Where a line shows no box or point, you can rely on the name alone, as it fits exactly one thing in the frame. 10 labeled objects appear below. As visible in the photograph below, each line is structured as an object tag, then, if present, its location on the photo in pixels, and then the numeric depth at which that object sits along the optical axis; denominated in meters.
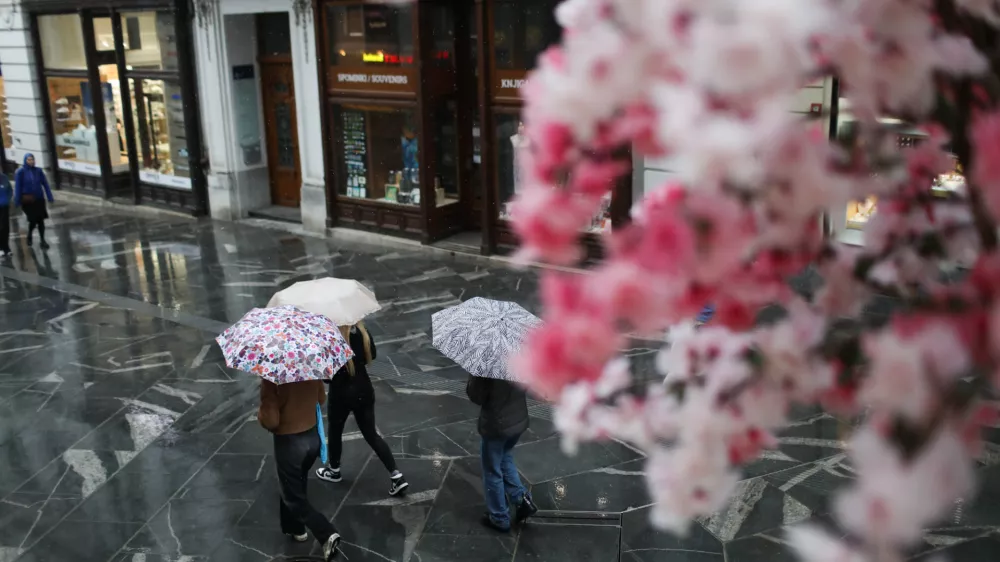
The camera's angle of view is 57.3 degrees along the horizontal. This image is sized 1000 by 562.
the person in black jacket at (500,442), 6.08
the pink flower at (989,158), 1.20
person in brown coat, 5.93
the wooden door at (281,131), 17.50
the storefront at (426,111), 13.65
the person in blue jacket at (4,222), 15.37
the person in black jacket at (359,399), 6.58
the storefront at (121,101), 18.06
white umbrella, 6.33
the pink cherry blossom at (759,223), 1.18
